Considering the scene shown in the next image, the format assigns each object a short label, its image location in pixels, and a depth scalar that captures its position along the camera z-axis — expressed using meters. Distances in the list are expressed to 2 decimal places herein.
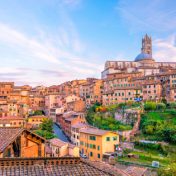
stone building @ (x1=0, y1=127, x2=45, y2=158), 10.86
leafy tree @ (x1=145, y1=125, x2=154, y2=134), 46.66
